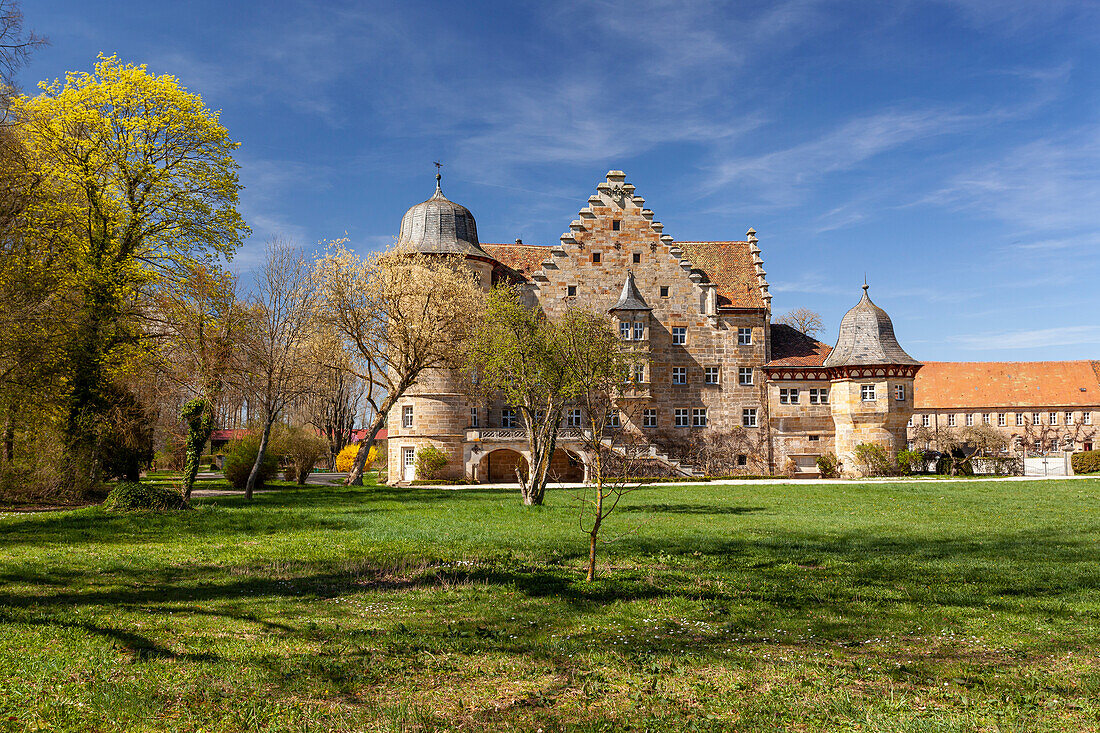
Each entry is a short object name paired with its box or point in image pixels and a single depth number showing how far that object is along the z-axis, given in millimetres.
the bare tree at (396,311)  31797
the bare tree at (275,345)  27609
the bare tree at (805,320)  67688
